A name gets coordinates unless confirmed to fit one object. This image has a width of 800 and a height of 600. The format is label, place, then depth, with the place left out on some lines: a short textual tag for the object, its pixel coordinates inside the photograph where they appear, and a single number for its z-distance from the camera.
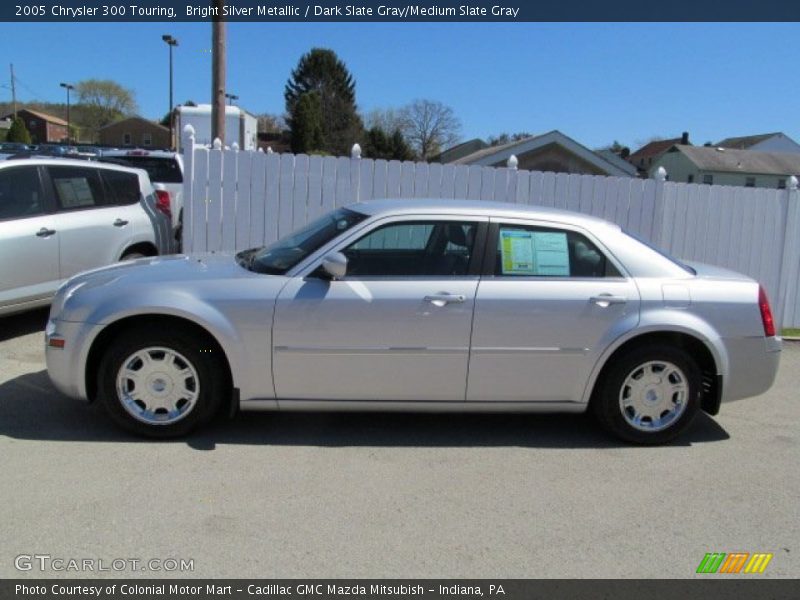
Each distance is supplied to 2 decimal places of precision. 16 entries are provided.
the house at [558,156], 28.14
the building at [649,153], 84.57
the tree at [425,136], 73.25
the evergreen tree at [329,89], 67.25
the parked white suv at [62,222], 6.32
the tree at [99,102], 94.44
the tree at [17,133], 59.99
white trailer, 21.70
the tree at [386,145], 51.19
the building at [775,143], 75.81
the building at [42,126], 100.56
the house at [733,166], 61.06
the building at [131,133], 88.44
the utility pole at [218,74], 9.53
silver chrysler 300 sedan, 4.30
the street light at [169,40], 39.78
